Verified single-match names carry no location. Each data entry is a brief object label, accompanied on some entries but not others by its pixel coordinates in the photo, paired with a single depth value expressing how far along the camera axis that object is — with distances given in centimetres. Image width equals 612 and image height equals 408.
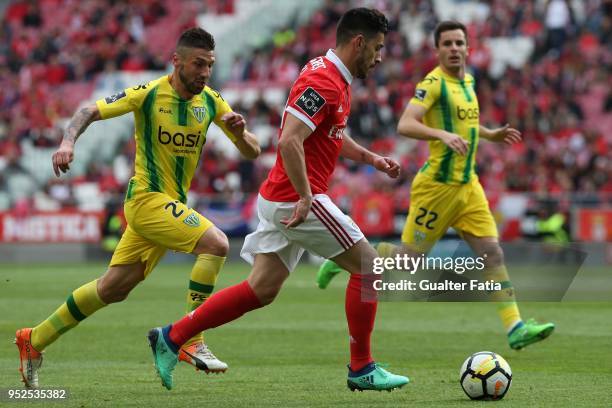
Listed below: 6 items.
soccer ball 1495
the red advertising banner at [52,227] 5219
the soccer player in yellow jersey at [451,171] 2170
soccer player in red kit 1501
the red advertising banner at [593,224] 4534
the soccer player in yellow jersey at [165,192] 1678
